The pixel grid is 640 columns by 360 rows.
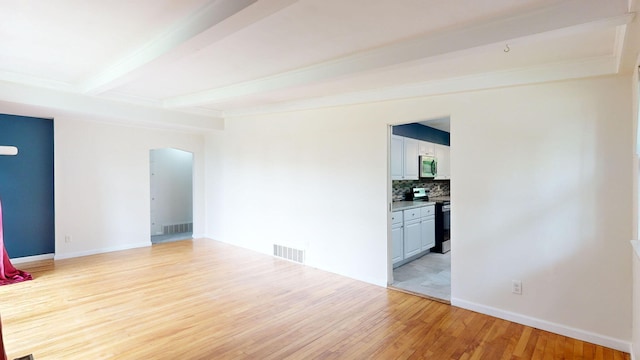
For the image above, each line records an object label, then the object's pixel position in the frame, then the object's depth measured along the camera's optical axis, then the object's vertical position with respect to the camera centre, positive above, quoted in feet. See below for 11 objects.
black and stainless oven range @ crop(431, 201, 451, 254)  19.88 -3.16
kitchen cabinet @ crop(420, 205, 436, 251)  18.45 -2.88
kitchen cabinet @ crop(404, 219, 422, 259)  16.90 -3.20
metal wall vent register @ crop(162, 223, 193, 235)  26.43 -4.08
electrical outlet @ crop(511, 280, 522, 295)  10.62 -3.58
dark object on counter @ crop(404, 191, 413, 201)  21.42 -1.19
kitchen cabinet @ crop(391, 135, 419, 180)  17.71 +1.14
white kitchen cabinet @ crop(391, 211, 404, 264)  15.89 -2.92
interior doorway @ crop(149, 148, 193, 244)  25.71 -1.21
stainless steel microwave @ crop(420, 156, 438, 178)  20.16 +0.72
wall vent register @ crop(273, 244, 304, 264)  17.33 -4.09
